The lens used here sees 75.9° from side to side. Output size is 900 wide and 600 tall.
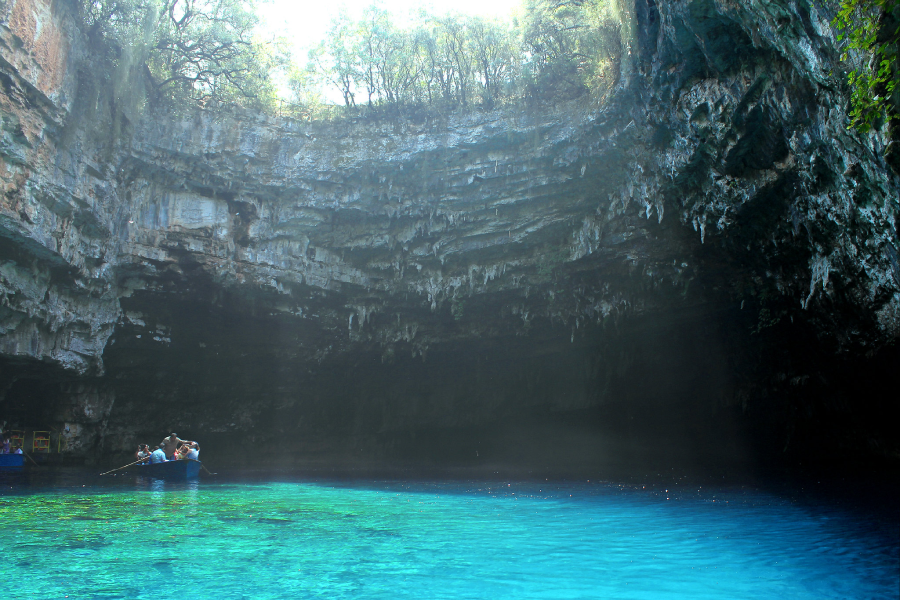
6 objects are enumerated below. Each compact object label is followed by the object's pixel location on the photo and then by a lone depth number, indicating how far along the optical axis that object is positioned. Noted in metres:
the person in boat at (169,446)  19.12
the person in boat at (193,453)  17.98
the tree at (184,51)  17.06
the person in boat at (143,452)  19.27
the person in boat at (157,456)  17.48
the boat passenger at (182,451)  17.92
